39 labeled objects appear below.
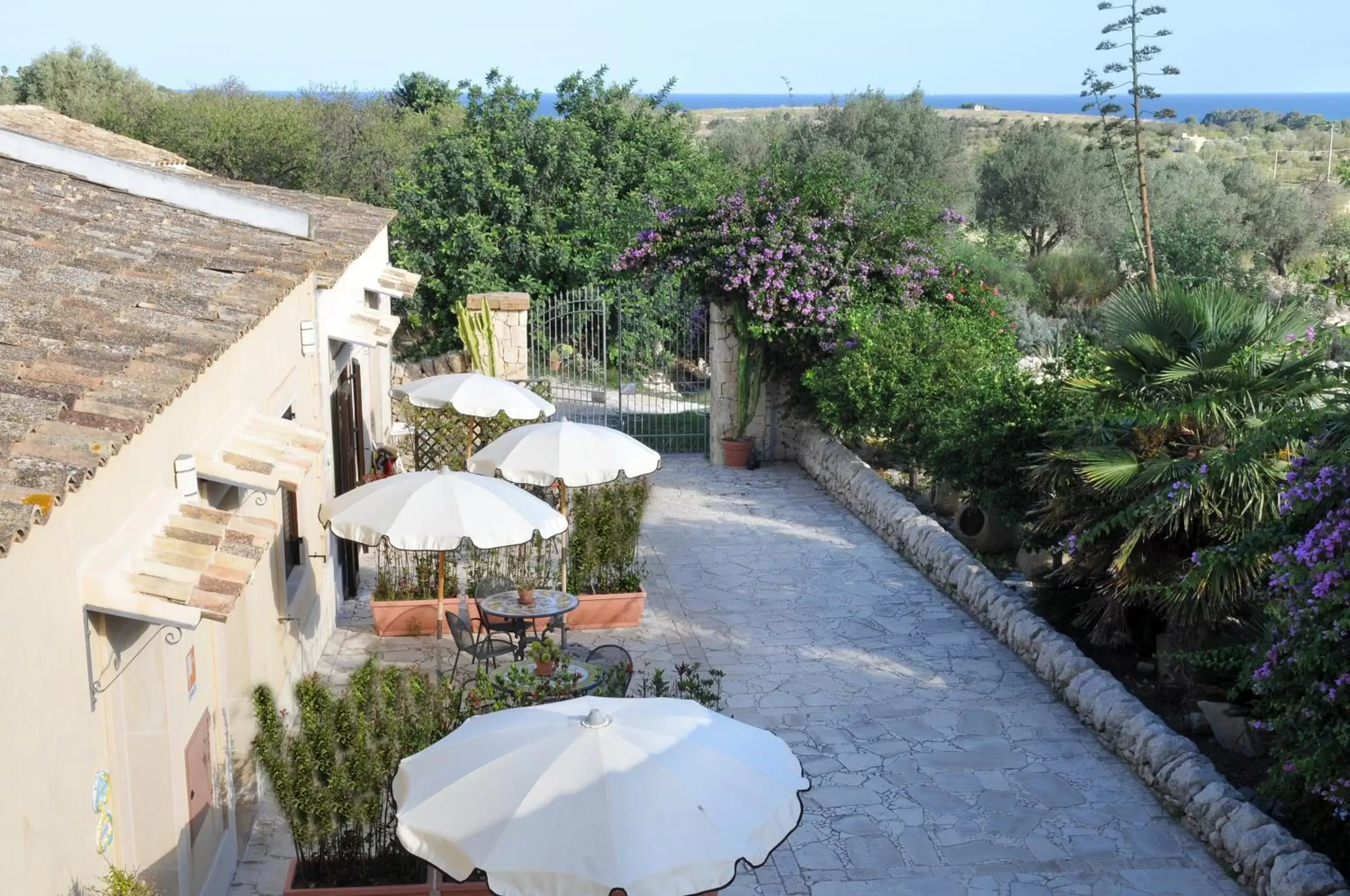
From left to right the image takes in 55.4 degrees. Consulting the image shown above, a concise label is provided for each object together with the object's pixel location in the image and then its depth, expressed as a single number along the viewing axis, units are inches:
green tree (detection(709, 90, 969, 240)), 1454.2
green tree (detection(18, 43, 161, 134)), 1583.4
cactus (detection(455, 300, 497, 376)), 797.9
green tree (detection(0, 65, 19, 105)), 1651.1
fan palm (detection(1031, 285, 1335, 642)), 376.2
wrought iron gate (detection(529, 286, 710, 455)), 823.1
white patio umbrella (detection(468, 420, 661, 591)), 446.9
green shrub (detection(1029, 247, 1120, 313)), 1208.8
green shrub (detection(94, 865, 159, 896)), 206.4
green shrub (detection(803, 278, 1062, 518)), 502.9
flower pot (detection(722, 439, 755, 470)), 751.7
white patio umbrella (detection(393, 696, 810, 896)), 205.2
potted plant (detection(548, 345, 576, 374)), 952.1
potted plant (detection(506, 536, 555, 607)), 510.6
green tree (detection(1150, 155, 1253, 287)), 1107.3
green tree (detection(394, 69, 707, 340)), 1021.2
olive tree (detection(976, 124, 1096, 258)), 1456.7
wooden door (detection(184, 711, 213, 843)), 278.2
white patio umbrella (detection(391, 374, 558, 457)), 523.2
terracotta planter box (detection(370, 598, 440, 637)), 470.9
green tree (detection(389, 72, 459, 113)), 1643.7
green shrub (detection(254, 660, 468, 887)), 277.4
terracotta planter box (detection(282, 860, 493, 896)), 274.8
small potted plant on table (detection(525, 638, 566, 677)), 356.5
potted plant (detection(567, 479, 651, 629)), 489.1
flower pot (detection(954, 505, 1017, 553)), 590.9
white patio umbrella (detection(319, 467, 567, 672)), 371.2
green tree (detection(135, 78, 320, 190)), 1314.0
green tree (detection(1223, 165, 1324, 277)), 1397.6
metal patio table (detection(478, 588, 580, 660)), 423.5
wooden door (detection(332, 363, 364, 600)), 510.6
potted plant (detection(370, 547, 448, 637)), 471.5
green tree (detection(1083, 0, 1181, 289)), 903.1
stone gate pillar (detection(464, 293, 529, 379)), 802.2
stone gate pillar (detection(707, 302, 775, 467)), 755.4
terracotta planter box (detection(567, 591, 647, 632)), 486.6
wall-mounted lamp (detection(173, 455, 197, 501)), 258.7
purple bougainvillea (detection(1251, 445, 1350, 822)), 276.2
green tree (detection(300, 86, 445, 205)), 1370.6
